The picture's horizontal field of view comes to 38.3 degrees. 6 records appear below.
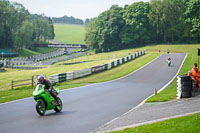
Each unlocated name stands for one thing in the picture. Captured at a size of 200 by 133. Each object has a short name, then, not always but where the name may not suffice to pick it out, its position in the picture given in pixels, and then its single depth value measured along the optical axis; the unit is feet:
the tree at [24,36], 379.27
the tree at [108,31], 341.00
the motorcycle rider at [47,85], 46.48
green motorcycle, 45.27
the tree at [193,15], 301.02
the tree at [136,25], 336.70
